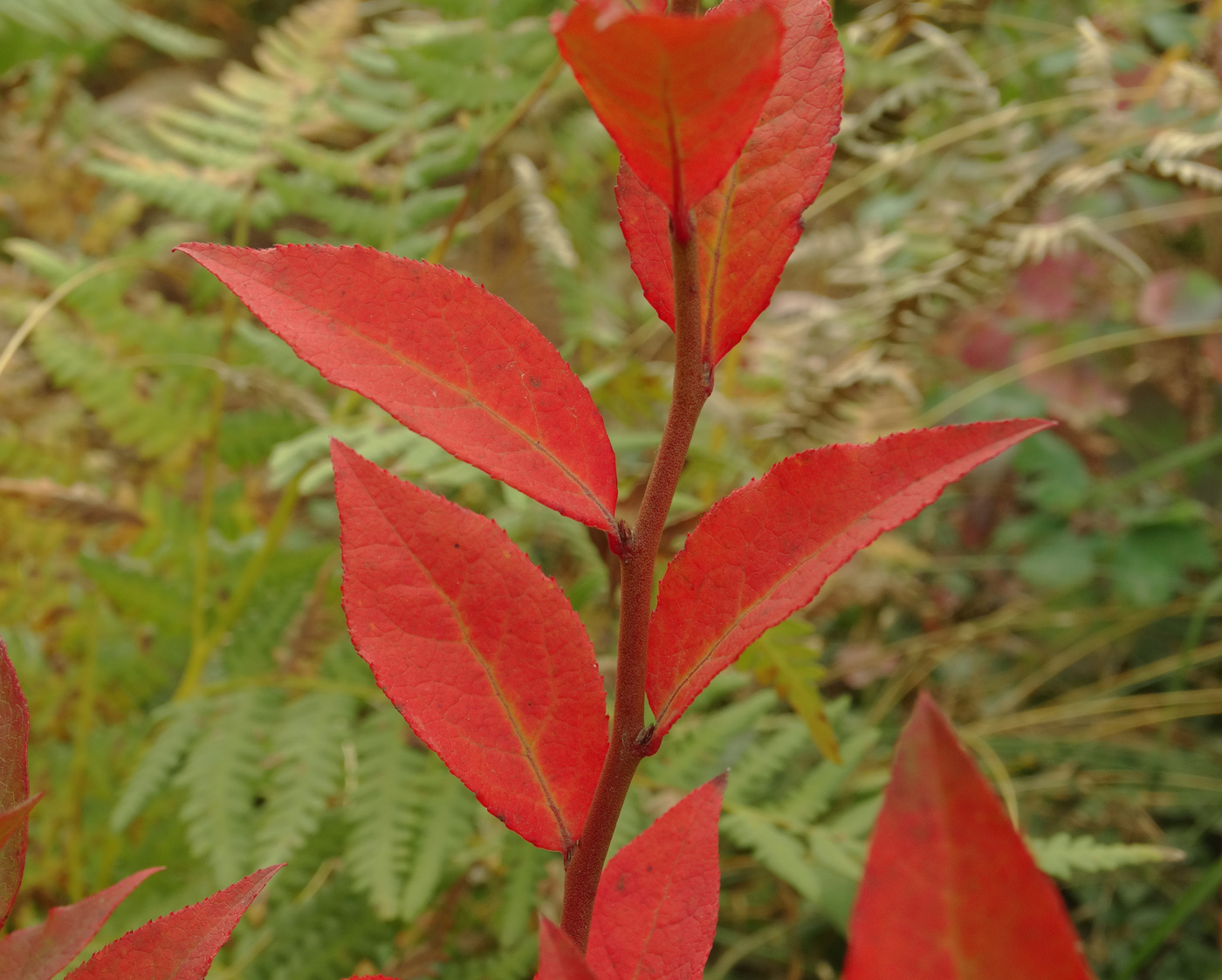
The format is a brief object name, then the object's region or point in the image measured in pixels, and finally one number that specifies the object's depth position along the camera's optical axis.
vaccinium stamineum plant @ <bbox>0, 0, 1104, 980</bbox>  0.25
